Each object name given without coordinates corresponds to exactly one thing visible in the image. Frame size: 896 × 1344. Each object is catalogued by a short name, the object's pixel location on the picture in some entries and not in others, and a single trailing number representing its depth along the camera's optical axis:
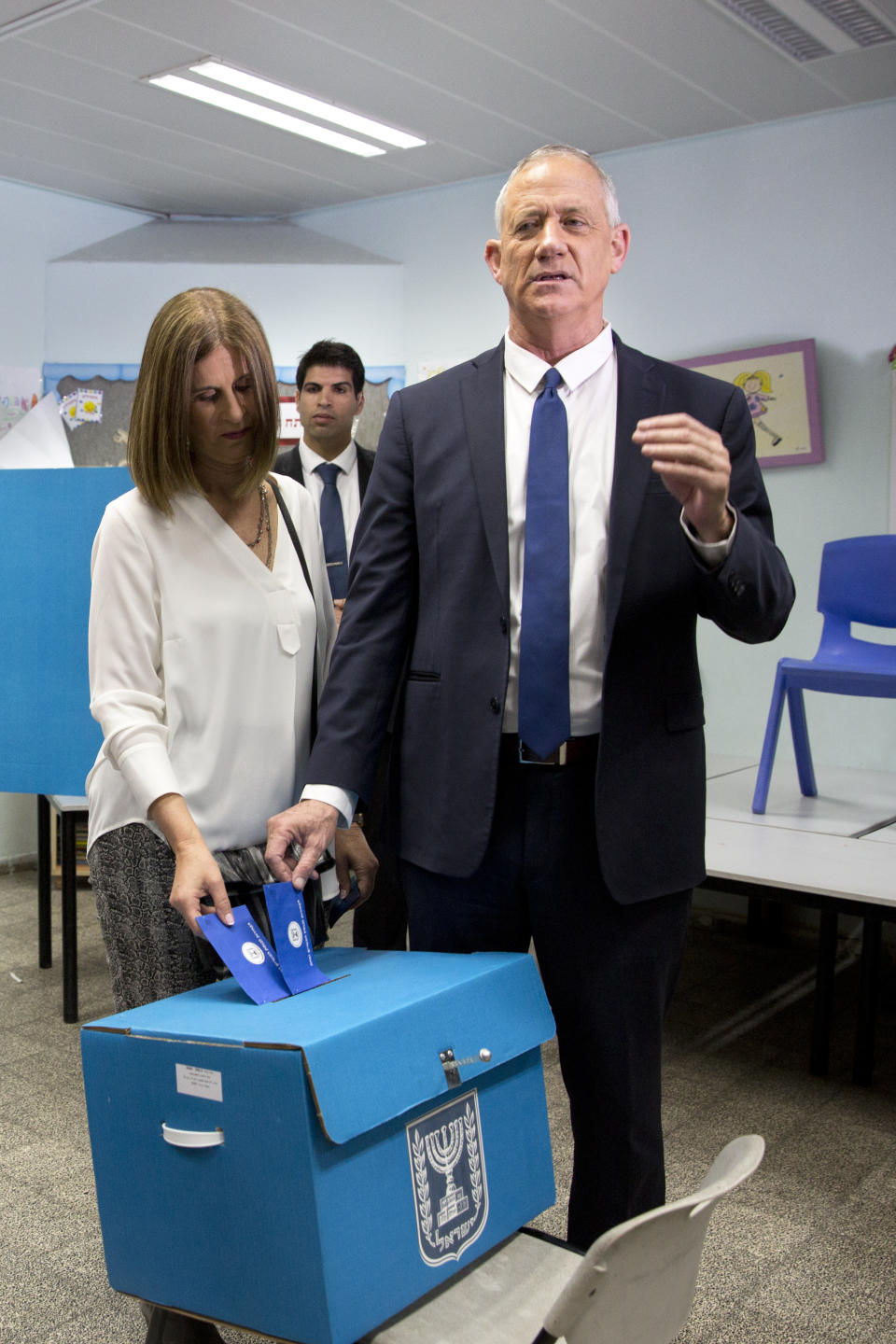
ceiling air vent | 3.43
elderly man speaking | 1.32
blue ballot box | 0.97
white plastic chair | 0.90
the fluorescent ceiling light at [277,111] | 4.04
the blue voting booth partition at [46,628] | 2.69
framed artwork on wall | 4.32
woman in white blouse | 1.39
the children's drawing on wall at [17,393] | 5.19
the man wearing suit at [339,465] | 3.10
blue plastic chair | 3.38
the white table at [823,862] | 2.72
